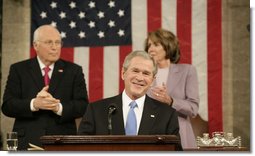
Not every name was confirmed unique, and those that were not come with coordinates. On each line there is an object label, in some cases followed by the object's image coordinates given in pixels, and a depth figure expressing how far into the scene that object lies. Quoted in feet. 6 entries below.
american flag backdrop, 29.53
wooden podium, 23.81
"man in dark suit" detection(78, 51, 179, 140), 27.58
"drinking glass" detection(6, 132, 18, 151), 28.94
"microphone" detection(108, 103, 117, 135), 26.97
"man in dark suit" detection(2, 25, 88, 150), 29.70
